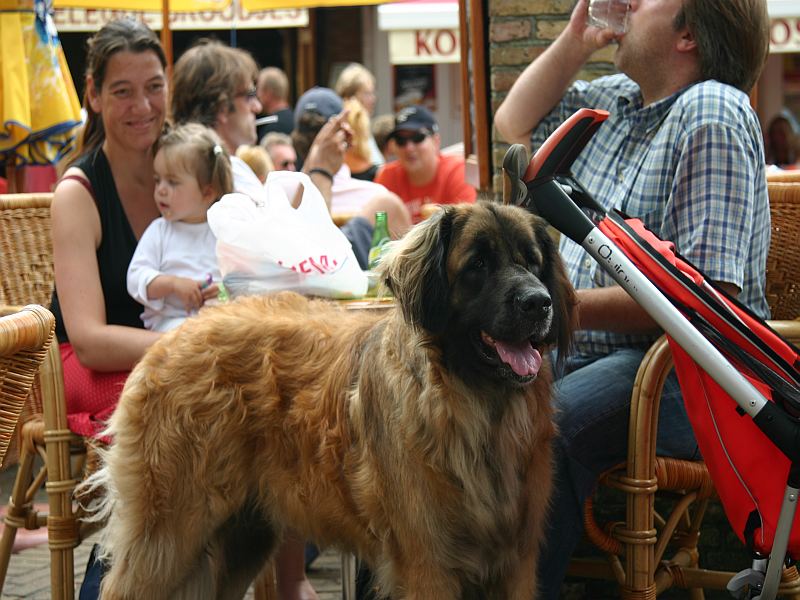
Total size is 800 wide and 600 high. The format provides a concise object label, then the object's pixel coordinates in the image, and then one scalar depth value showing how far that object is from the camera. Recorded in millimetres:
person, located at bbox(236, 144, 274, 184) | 11359
